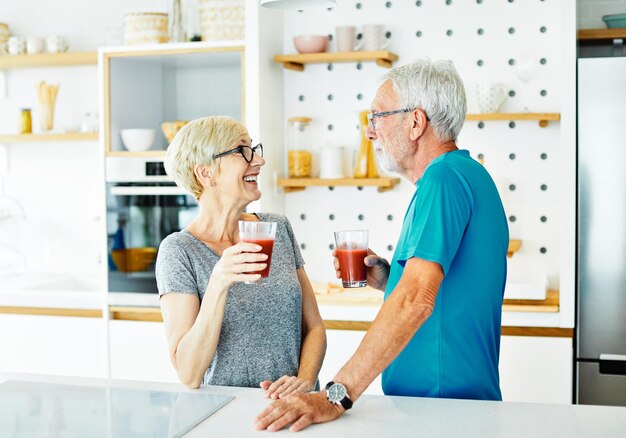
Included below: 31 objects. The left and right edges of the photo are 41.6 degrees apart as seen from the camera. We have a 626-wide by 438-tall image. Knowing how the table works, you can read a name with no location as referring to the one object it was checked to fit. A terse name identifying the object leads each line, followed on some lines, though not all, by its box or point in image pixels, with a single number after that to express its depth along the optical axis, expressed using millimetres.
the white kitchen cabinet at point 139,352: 3873
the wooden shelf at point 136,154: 3930
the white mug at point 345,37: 3885
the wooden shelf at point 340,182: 3826
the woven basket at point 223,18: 3861
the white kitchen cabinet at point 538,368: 3439
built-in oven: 3924
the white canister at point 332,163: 3955
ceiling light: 2629
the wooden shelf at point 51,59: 4270
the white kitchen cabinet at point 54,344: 4027
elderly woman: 2000
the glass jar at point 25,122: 4430
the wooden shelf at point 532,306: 3441
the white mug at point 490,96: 3715
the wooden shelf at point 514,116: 3652
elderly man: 1792
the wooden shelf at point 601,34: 3803
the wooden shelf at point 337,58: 3791
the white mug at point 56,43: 4324
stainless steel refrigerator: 3393
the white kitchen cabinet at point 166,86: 3934
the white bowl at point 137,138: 3992
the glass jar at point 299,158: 4012
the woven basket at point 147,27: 3961
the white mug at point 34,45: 4328
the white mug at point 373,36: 3867
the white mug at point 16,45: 4379
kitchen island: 1617
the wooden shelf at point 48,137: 4176
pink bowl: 3906
